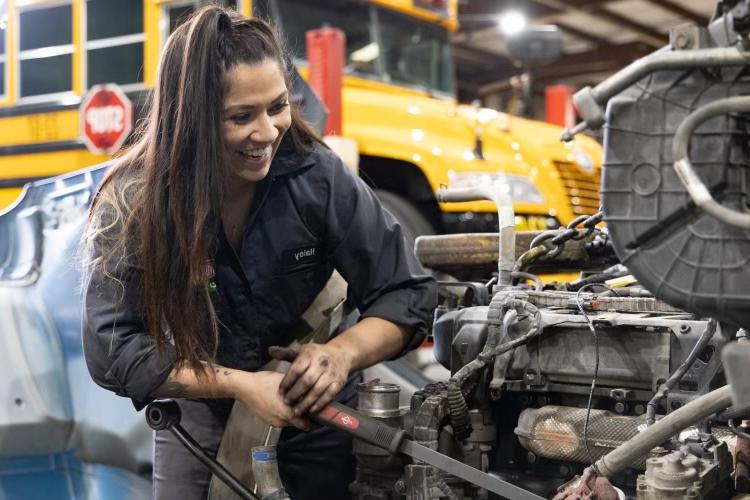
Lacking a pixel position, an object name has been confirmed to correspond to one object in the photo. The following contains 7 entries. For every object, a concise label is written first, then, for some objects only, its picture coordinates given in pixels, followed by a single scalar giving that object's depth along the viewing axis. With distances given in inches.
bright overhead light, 271.7
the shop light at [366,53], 208.2
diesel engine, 48.9
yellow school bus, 188.7
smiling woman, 66.3
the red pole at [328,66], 172.4
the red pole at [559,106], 280.1
